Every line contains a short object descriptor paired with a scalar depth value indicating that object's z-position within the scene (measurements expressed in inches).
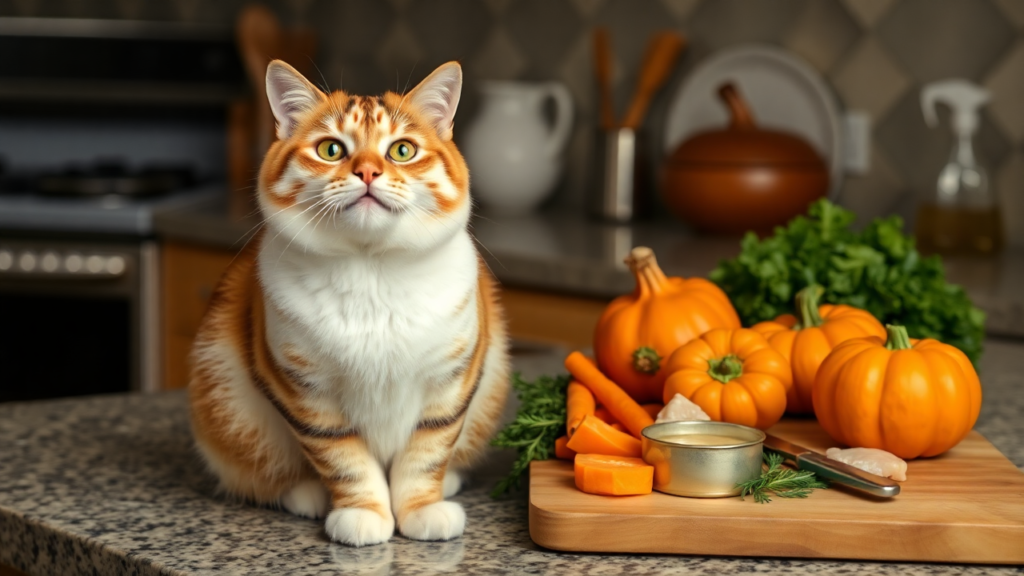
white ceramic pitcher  110.3
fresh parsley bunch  49.9
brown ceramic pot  92.2
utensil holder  108.3
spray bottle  89.0
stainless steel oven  106.2
